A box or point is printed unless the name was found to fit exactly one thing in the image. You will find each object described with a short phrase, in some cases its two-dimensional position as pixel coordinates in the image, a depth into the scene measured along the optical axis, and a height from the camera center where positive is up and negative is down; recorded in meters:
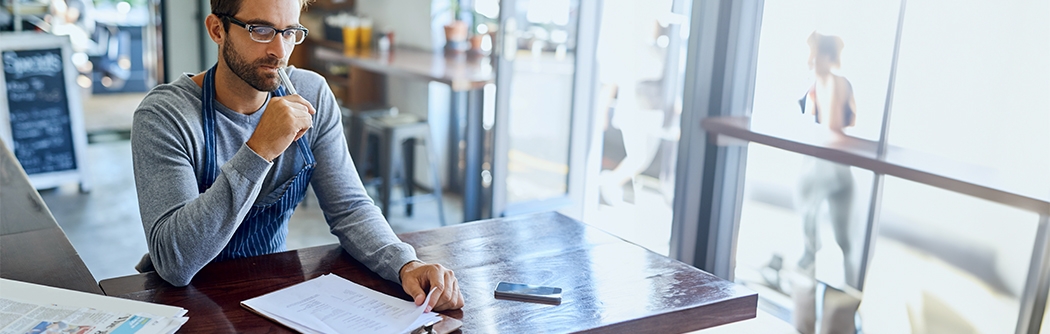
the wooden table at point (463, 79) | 3.60 -0.32
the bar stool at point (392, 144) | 3.91 -0.70
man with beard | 1.37 -0.31
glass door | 3.43 -0.41
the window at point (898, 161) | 2.13 -0.35
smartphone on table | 1.39 -0.48
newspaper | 1.16 -0.49
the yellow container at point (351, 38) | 4.78 -0.21
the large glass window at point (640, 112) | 3.20 -0.39
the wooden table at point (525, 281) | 1.31 -0.49
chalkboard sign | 4.21 -0.66
